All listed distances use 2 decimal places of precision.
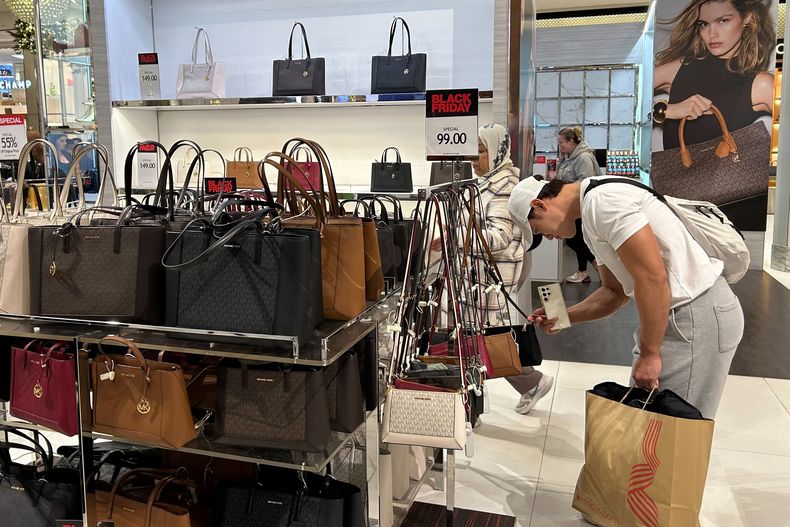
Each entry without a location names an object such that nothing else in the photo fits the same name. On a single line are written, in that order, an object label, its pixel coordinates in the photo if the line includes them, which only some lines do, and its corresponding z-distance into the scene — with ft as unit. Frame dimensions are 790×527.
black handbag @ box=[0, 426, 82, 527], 7.11
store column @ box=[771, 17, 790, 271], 29.30
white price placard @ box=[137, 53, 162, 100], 16.33
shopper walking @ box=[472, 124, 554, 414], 10.90
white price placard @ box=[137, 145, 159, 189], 11.98
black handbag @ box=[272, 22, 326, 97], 15.58
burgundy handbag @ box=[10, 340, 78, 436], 6.54
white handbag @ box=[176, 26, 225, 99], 16.35
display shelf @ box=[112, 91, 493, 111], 15.12
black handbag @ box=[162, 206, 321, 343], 5.52
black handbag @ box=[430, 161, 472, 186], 12.37
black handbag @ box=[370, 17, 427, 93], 14.79
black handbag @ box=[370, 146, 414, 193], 15.11
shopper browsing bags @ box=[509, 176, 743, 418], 7.39
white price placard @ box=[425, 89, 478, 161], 8.73
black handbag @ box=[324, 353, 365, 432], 6.14
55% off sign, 11.74
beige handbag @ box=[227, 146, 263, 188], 16.26
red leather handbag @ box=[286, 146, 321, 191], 13.27
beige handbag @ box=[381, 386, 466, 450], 6.40
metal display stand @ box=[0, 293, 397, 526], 5.58
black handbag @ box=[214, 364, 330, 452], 5.74
